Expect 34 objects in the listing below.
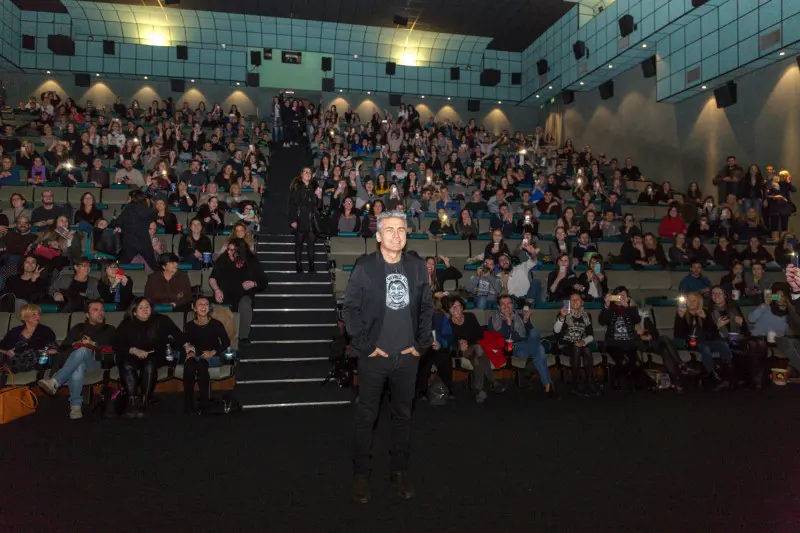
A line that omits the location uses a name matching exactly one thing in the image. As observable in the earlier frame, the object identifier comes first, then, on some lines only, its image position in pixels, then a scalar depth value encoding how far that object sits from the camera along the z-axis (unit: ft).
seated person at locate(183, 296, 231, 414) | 20.04
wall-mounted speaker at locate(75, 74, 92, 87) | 75.00
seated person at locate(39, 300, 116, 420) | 19.39
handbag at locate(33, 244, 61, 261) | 25.96
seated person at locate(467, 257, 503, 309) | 28.31
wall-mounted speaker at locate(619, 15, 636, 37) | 52.13
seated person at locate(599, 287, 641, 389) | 23.84
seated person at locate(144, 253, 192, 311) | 24.54
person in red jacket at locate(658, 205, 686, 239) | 38.29
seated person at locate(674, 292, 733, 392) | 24.52
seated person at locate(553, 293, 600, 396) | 23.06
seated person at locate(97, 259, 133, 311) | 24.58
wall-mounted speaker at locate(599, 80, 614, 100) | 62.95
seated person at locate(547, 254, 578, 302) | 28.84
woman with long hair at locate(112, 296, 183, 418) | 19.61
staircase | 21.26
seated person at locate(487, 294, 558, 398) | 23.54
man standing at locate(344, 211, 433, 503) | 11.69
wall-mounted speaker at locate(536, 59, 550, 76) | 72.95
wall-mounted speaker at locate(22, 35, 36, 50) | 72.95
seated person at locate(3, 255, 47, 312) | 24.12
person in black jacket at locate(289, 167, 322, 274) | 30.07
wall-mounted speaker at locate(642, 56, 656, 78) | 54.75
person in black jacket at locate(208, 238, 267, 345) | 24.97
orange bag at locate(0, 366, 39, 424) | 18.04
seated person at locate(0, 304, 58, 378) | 20.36
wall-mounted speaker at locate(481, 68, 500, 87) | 81.66
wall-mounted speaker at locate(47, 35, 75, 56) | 73.26
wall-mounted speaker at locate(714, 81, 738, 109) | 45.47
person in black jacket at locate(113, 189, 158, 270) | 27.55
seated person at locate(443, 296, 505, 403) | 22.33
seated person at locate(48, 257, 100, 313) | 23.72
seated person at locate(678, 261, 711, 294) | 31.22
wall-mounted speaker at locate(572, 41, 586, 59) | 61.88
